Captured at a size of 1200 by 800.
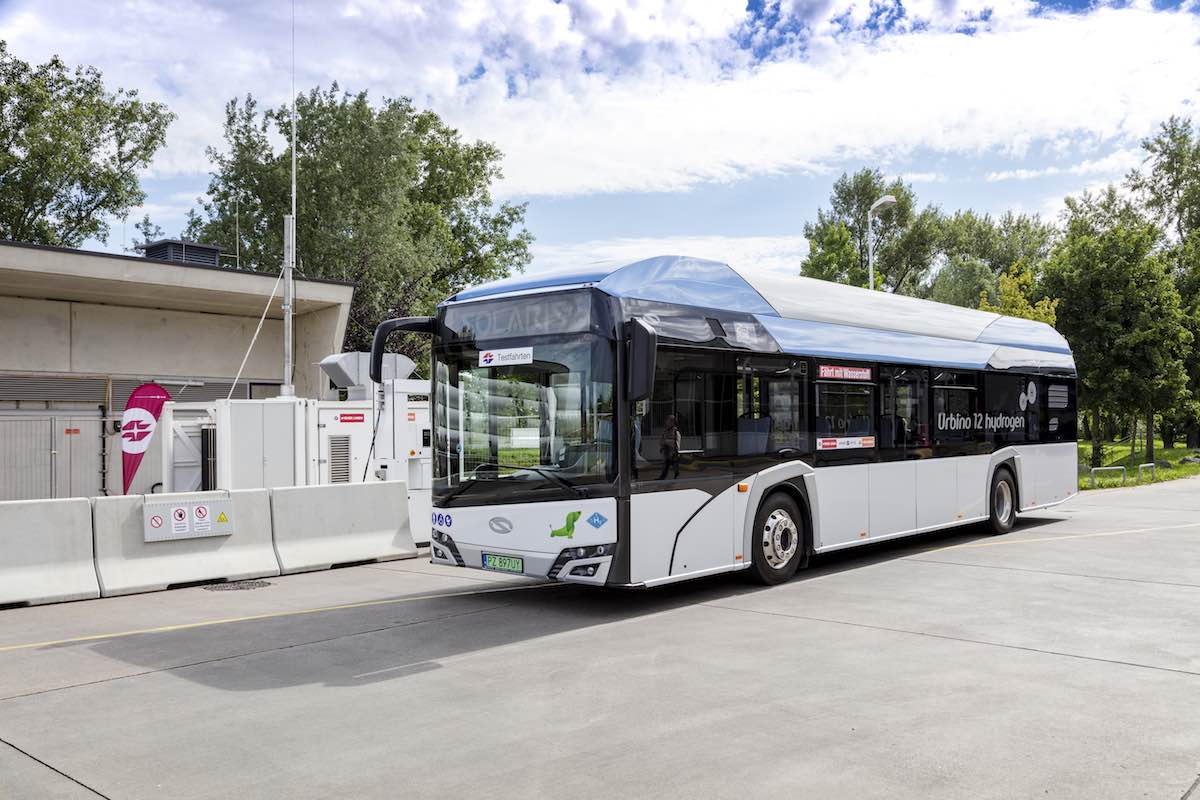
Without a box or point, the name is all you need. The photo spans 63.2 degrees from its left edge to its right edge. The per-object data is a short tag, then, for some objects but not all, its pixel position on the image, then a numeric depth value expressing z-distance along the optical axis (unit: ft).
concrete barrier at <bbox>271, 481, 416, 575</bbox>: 40.11
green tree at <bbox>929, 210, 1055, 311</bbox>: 190.90
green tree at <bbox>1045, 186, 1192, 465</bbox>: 107.45
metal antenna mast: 61.14
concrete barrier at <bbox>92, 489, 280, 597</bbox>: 35.04
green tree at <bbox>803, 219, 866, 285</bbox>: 155.53
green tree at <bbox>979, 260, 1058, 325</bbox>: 104.88
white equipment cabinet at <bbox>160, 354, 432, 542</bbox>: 48.98
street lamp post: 78.74
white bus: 27.96
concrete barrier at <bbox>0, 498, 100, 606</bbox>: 32.65
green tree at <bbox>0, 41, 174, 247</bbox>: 123.95
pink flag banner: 57.67
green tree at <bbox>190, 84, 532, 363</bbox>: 133.90
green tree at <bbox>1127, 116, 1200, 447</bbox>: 174.50
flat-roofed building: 61.87
